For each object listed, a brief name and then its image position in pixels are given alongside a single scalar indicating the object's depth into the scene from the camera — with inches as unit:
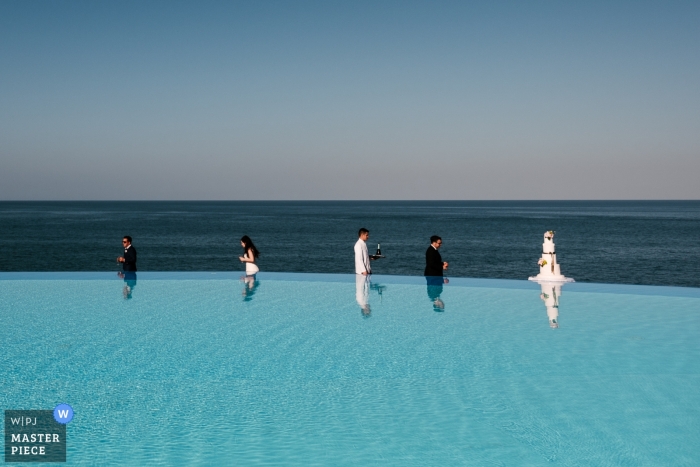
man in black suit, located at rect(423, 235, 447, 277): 535.8
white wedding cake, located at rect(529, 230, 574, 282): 564.7
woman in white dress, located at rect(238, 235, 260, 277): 575.8
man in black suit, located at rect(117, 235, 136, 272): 587.8
